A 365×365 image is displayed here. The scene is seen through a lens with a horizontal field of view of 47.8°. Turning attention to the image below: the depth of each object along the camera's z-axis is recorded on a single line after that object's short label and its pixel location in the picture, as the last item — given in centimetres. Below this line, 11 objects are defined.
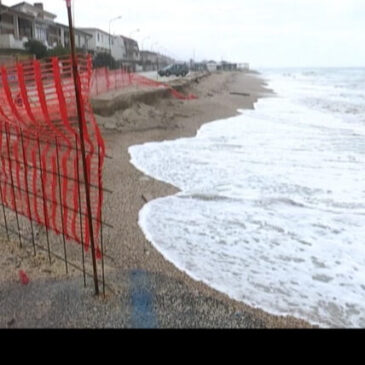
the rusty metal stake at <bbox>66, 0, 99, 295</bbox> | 259
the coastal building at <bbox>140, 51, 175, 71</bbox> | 7025
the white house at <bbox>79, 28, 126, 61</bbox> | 5603
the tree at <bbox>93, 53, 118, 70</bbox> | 3870
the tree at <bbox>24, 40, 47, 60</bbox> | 3284
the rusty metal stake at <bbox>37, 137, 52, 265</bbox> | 399
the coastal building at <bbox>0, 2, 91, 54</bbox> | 3496
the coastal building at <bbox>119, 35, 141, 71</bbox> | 7675
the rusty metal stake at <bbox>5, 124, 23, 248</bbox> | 443
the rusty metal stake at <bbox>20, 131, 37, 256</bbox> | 419
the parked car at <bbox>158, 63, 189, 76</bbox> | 4201
